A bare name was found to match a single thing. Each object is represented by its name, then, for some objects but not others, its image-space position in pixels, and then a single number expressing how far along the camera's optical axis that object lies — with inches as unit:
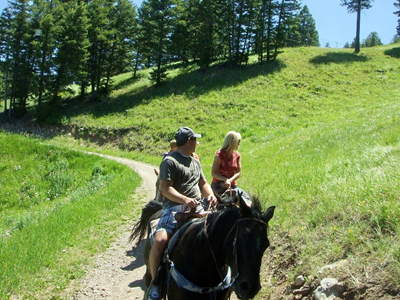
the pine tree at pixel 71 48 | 1502.2
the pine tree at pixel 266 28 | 1733.6
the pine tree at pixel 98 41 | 1652.3
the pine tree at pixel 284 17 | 1728.6
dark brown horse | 112.9
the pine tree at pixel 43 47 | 1513.3
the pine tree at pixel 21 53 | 1569.9
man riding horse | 162.9
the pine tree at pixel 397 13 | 2045.3
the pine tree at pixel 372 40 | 4345.7
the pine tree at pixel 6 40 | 1612.9
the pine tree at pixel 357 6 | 1878.7
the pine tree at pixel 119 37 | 1747.0
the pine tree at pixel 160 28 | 1592.0
